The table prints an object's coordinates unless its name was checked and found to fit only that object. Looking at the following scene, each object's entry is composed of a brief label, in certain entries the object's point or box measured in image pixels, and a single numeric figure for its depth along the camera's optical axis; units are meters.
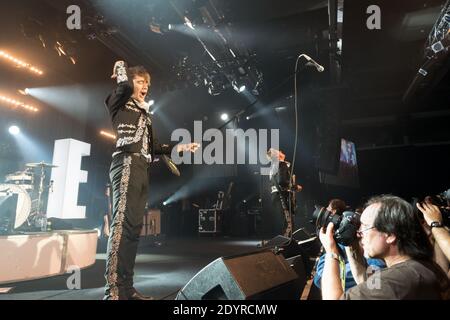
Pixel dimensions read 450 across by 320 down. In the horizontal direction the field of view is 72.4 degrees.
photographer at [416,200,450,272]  1.52
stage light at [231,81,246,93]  6.66
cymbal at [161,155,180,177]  2.40
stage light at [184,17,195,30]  4.82
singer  1.97
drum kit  3.38
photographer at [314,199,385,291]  1.52
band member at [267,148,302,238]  5.22
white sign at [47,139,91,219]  4.02
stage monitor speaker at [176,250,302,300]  1.35
